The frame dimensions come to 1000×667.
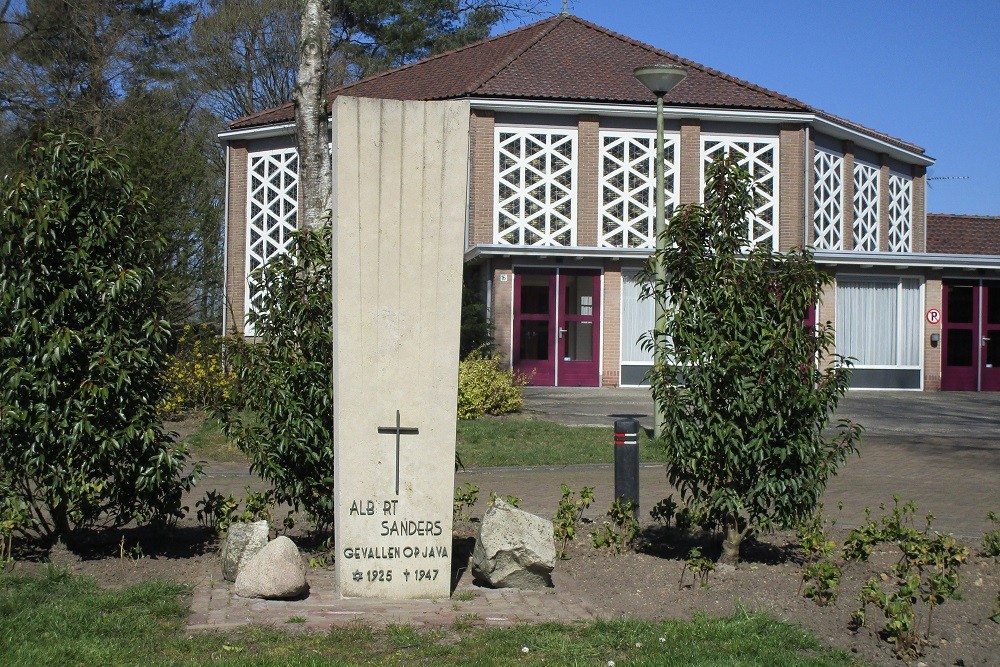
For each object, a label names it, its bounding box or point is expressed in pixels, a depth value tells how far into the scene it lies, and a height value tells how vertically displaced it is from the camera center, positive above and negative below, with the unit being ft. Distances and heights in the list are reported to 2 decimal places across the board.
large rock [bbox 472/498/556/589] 22.91 -4.48
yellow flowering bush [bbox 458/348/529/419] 61.31 -2.97
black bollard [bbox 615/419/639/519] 30.66 -3.43
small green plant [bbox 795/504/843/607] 21.42 -4.63
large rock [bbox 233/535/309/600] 21.65 -4.78
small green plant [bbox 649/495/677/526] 27.55 -4.30
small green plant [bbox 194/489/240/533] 26.71 -4.25
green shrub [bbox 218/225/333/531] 25.30 -1.03
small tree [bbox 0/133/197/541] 24.13 -0.07
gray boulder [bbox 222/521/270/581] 23.00 -4.43
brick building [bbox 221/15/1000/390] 89.61 +11.06
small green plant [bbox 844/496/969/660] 18.84 -4.53
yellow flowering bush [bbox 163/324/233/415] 60.49 -2.09
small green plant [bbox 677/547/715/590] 23.32 -4.84
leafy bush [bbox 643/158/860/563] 24.14 -0.84
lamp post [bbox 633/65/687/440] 48.88 +11.98
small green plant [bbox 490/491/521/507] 25.81 -3.84
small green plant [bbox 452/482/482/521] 28.99 -4.23
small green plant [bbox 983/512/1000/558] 26.32 -4.86
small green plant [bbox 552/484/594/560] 26.63 -4.48
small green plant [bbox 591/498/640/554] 26.96 -4.78
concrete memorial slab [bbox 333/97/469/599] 22.48 -0.09
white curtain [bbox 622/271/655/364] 89.97 +1.84
